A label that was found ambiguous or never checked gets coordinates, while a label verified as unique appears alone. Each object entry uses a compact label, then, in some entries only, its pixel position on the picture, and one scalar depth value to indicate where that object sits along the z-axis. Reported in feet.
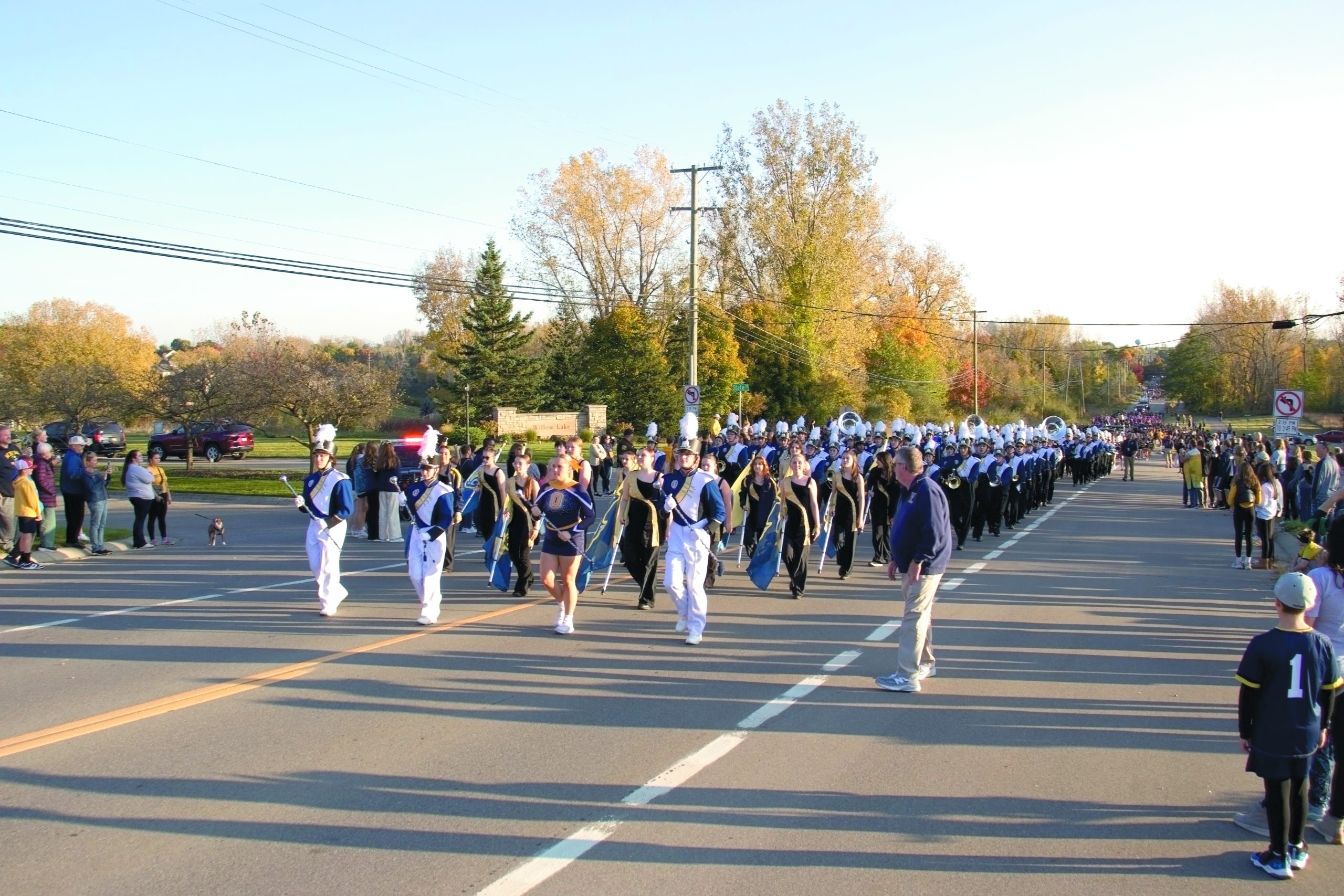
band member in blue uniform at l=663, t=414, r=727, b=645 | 32.17
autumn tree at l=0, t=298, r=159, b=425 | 104.58
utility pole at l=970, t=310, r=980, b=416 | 225.58
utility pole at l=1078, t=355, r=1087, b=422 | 366.63
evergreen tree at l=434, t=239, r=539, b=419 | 172.04
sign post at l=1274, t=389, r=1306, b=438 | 78.33
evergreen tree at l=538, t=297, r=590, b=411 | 188.55
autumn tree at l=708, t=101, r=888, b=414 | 168.25
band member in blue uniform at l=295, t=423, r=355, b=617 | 35.91
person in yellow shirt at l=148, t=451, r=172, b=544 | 57.52
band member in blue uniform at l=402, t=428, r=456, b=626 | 34.65
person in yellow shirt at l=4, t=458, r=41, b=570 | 48.08
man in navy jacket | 26.20
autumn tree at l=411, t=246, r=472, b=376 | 233.96
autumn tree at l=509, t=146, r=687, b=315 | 179.11
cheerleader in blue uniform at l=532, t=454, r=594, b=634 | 33.04
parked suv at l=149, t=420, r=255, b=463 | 151.12
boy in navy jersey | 15.81
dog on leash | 57.80
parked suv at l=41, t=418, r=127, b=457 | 123.13
